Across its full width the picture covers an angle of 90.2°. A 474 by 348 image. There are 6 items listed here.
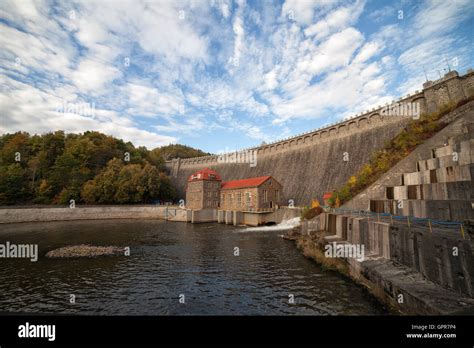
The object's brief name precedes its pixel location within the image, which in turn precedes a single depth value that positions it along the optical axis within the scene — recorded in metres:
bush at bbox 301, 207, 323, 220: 27.81
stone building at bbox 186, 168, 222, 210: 51.78
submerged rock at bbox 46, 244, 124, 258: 20.58
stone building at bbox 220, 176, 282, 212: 42.50
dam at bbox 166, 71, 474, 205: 33.56
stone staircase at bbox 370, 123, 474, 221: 12.26
